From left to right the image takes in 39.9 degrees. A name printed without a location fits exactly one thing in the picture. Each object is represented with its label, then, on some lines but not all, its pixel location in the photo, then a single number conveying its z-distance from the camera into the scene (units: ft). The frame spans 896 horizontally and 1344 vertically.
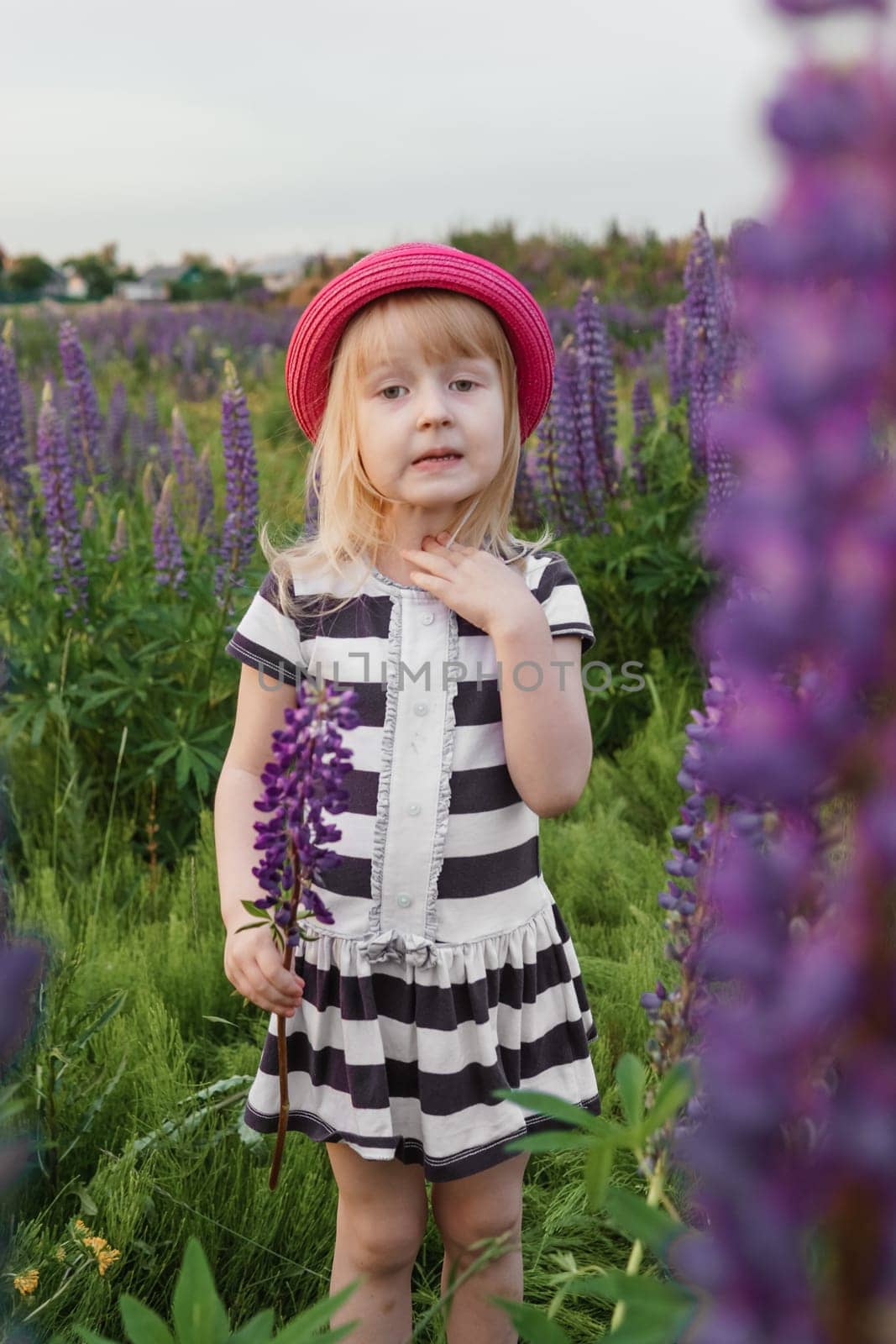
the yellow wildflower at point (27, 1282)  5.11
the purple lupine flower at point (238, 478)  11.75
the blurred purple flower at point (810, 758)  1.64
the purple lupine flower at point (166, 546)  12.22
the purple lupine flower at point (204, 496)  14.97
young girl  5.82
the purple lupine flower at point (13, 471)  13.70
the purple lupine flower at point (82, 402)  15.49
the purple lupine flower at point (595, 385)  14.58
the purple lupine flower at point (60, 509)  11.98
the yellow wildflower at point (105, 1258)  5.72
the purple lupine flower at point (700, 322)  14.49
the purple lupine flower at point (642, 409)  16.51
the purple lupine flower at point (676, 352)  16.42
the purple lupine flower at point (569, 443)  14.55
